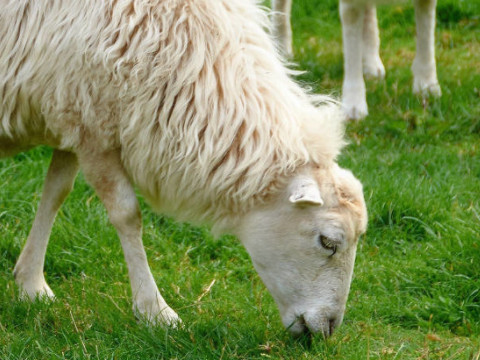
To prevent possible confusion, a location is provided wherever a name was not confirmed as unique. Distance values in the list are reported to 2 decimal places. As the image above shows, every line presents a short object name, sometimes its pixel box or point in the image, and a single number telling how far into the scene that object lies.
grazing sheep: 7.92
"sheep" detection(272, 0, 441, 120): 13.98
